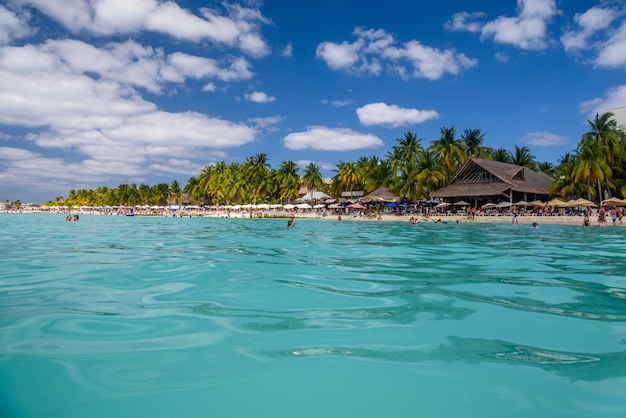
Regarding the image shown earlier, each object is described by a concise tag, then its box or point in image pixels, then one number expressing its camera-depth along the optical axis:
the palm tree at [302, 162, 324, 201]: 68.88
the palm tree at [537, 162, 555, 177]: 60.68
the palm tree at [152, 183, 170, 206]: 98.12
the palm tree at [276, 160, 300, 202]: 67.40
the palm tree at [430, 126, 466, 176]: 51.00
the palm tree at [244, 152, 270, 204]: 69.84
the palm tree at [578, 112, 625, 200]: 39.44
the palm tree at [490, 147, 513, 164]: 58.62
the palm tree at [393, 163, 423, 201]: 49.44
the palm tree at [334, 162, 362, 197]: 64.81
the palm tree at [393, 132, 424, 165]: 55.41
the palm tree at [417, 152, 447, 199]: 47.78
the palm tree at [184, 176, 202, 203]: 83.09
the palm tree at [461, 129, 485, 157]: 53.74
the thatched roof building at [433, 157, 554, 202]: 42.09
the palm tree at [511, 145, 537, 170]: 58.06
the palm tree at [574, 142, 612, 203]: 36.44
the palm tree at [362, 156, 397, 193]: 61.35
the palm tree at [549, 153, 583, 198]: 39.41
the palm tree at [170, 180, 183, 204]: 97.19
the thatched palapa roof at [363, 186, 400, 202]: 52.59
